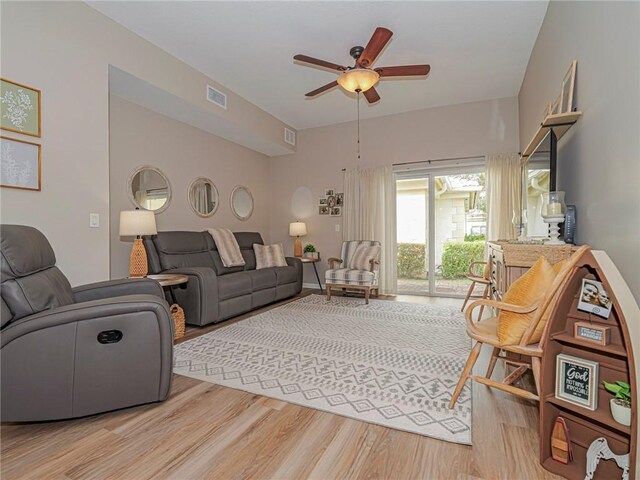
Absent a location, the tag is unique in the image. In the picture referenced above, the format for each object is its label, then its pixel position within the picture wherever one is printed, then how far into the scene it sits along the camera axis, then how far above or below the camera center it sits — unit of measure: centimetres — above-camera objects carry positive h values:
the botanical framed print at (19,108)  223 +88
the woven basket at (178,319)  319 -89
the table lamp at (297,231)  588 +4
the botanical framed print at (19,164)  222 +47
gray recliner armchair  154 -60
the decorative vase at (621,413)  116 -65
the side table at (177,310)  314 -80
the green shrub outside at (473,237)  498 -3
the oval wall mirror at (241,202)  552 +54
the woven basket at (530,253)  187 -10
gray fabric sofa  348 -58
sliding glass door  503 +12
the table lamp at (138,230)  313 +1
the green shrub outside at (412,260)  541 -44
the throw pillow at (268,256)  493 -37
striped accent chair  466 -58
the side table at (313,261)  550 -50
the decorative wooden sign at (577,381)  132 -62
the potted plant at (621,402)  116 -62
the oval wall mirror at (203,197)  469 +54
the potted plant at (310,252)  591 -35
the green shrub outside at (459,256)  502 -34
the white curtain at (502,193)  454 +63
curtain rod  485 +121
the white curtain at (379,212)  538 +38
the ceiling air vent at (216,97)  405 +178
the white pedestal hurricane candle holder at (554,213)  202 +15
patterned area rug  182 -102
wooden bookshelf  127 -61
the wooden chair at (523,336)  140 -54
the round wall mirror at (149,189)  385 +54
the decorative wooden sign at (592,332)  128 -40
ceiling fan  282 +154
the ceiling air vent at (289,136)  584 +182
